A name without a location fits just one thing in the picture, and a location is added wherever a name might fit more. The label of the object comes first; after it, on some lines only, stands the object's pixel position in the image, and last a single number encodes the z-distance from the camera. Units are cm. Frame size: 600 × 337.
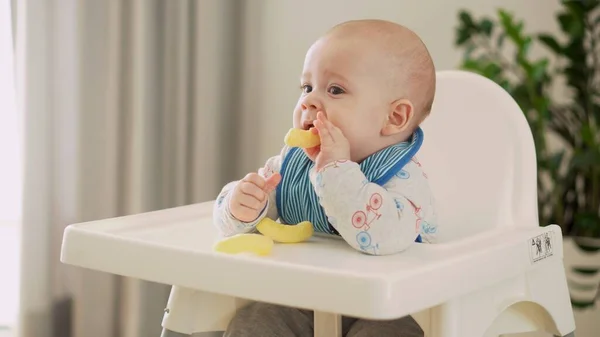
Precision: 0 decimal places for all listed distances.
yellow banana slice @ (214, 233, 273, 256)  135
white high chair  124
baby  140
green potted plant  212
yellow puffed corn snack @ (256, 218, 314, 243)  142
